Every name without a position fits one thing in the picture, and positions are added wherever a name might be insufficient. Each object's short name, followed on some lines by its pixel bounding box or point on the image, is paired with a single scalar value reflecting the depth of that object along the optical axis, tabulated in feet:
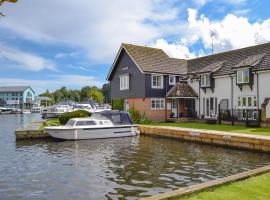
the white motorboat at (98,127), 59.20
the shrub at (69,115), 75.39
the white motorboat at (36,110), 252.99
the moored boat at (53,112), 118.09
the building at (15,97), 302.74
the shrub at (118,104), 93.68
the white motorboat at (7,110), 232.28
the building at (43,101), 349.77
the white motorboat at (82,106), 164.02
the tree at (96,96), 284.11
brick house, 68.92
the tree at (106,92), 319.57
